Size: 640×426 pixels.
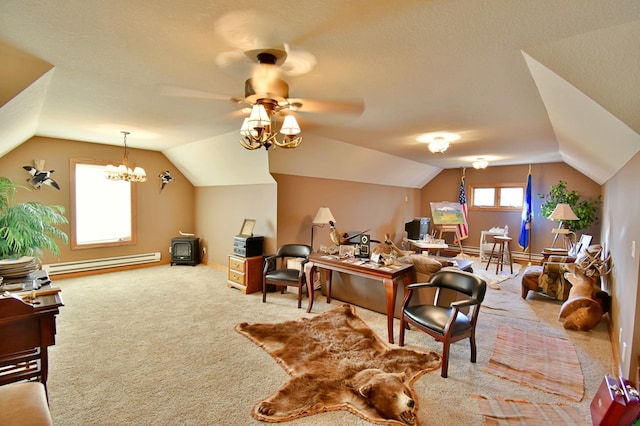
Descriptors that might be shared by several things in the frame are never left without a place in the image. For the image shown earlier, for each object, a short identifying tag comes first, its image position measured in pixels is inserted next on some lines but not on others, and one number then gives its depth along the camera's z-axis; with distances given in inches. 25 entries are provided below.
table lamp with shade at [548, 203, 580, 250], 215.6
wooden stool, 239.6
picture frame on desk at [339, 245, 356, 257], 159.0
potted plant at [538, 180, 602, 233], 233.3
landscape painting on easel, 296.8
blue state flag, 274.7
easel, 304.1
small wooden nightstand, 185.2
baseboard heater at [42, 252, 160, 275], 204.2
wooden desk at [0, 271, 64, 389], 66.3
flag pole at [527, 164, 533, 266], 280.2
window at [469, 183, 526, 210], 293.7
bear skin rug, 81.0
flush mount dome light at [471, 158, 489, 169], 246.9
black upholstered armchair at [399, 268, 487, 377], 99.3
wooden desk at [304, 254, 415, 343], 124.9
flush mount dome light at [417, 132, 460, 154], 168.5
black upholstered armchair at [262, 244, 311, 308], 160.1
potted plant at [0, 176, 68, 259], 97.0
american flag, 307.3
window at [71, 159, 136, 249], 213.0
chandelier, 186.1
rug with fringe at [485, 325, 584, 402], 94.7
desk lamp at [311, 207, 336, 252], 202.1
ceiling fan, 80.2
